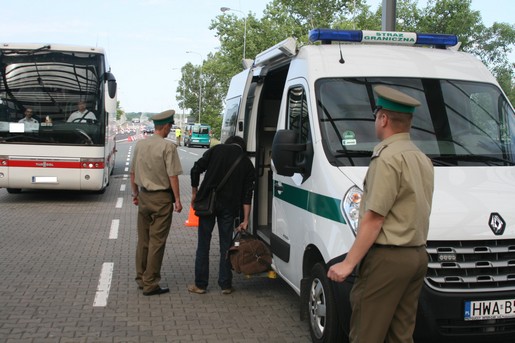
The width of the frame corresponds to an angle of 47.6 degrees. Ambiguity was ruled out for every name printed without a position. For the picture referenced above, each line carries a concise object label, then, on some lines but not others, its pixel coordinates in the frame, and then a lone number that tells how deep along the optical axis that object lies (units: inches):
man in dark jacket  249.1
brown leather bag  246.4
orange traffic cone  440.3
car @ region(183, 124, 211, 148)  2236.7
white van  156.3
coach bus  503.8
